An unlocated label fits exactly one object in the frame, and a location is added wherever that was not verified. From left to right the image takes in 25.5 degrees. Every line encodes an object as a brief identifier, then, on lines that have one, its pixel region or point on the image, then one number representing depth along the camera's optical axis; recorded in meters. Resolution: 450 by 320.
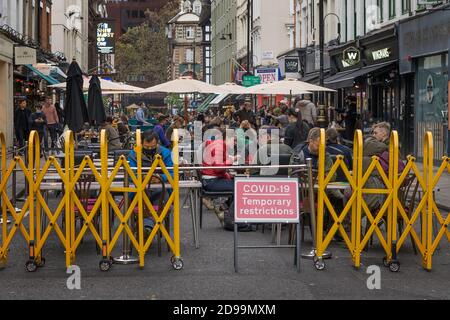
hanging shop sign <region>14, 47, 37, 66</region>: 35.91
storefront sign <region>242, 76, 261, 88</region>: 49.84
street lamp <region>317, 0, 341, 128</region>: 32.19
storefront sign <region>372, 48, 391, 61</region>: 35.47
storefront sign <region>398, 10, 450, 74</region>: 28.73
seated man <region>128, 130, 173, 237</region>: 12.47
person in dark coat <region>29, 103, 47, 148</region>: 32.00
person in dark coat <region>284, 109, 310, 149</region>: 21.77
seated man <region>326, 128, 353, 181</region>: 13.90
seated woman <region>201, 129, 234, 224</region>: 15.20
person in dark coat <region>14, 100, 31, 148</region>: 33.03
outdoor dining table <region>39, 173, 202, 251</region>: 11.86
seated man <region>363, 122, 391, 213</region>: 12.02
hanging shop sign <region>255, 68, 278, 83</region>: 44.95
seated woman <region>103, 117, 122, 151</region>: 23.48
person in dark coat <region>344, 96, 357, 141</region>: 35.78
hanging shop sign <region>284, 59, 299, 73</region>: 49.00
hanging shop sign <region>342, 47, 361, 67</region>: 38.81
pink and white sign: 11.05
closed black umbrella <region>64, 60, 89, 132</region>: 22.61
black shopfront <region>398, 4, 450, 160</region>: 28.70
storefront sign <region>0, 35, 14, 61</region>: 35.72
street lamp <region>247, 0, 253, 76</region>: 54.75
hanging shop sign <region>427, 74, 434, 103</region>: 29.97
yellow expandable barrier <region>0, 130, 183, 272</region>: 10.95
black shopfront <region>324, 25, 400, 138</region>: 34.66
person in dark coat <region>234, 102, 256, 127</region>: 31.71
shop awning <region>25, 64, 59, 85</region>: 42.09
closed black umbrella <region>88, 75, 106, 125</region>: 26.78
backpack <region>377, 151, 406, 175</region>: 12.86
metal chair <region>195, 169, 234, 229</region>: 15.12
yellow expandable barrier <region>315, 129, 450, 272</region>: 10.98
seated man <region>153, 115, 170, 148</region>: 23.66
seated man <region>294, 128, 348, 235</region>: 12.89
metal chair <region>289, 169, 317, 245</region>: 12.17
